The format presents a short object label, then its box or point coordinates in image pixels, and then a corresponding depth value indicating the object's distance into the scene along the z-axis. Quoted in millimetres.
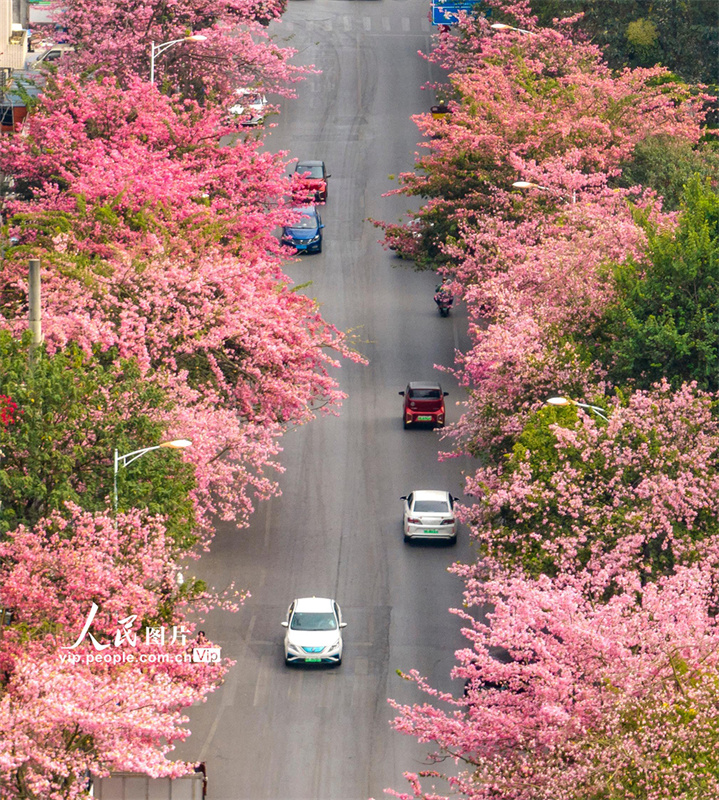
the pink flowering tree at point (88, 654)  28484
